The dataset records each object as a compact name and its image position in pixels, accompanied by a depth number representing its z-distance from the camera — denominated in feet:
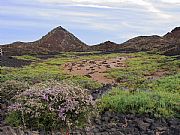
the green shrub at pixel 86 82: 19.59
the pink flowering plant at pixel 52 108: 8.42
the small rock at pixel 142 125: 11.70
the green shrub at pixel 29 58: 43.81
